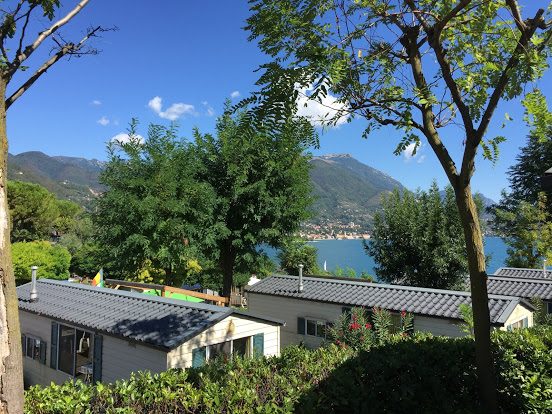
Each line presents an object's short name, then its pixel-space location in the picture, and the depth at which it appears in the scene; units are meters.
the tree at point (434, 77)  3.53
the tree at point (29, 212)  40.94
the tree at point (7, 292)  2.57
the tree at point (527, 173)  31.03
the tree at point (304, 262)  28.30
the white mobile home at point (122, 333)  9.16
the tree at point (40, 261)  25.83
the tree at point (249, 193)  16.38
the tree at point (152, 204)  14.90
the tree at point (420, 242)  20.31
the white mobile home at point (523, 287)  14.58
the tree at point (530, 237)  20.50
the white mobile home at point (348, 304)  12.10
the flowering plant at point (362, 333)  7.32
